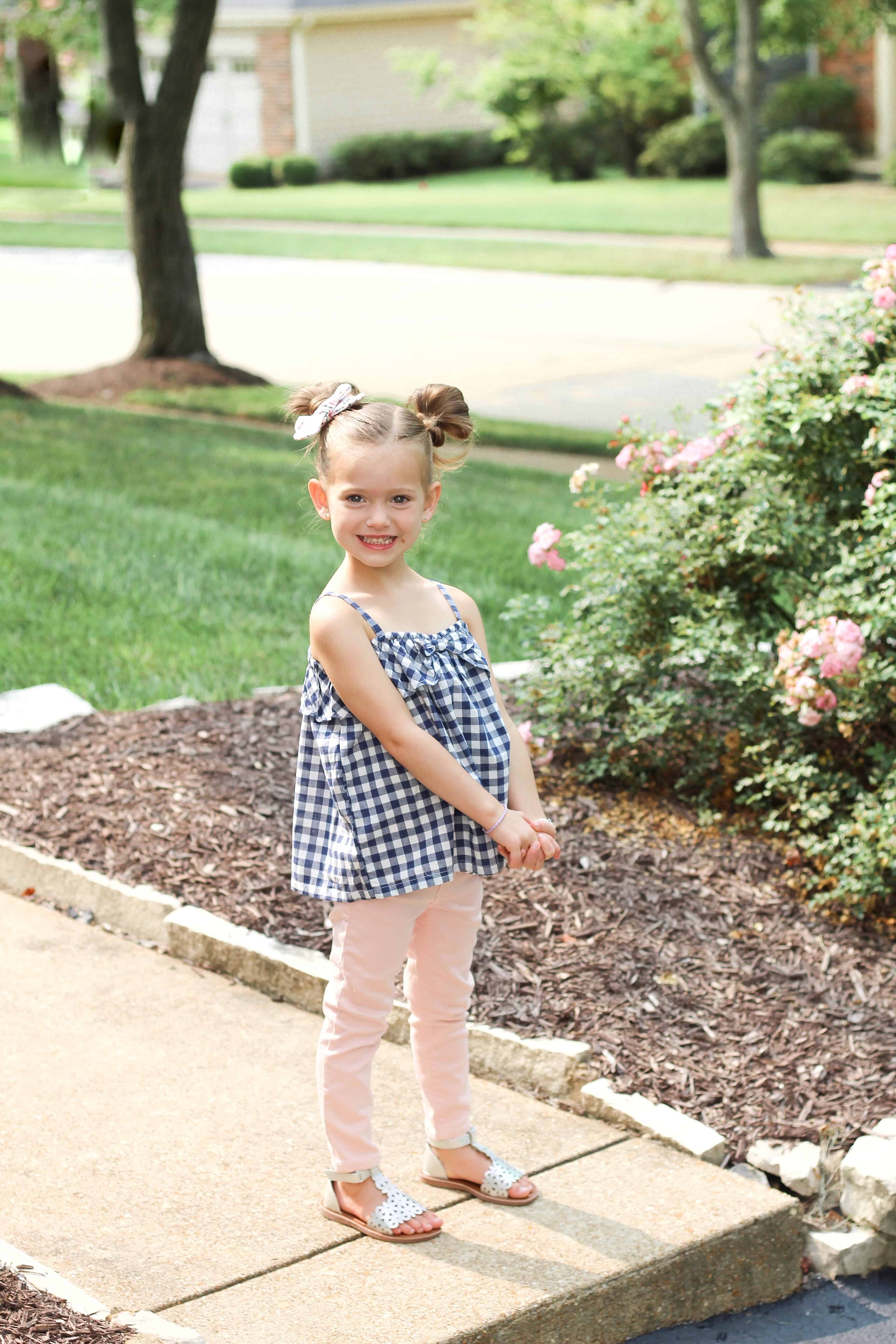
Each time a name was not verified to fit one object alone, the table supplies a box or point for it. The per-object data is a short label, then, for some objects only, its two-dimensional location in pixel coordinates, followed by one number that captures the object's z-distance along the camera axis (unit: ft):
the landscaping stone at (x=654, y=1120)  10.58
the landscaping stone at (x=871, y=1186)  10.30
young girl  9.11
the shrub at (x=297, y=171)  119.44
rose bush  14.01
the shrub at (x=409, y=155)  122.21
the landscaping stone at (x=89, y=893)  13.67
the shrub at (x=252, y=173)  117.60
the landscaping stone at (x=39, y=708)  17.58
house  124.67
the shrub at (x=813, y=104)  115.03
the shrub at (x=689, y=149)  113.70
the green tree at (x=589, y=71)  117.39
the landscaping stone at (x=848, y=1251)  10.32
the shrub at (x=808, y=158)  107.86
